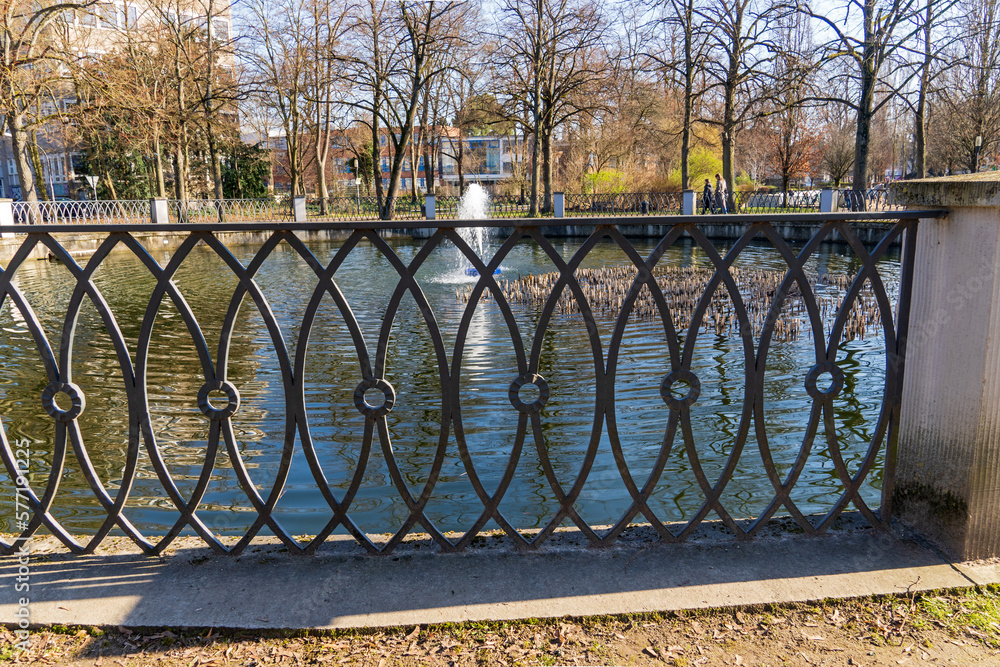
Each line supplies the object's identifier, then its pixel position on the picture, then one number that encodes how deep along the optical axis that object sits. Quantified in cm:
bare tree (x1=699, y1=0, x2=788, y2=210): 2422
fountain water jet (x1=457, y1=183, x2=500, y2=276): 2514
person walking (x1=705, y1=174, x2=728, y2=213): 2515
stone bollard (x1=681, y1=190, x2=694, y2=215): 2578
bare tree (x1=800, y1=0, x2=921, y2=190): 2191
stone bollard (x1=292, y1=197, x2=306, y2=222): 2898
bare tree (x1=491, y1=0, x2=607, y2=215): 2989
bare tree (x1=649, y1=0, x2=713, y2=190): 2534
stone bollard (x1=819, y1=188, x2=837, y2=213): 2192
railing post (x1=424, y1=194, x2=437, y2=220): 2825
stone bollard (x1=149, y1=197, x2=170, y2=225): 2522
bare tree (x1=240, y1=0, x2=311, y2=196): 3330
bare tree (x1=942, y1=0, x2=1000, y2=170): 2658
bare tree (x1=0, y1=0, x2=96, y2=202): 2030
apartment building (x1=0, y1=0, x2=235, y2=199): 2319
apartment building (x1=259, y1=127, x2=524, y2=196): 5363
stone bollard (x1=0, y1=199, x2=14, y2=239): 2045
